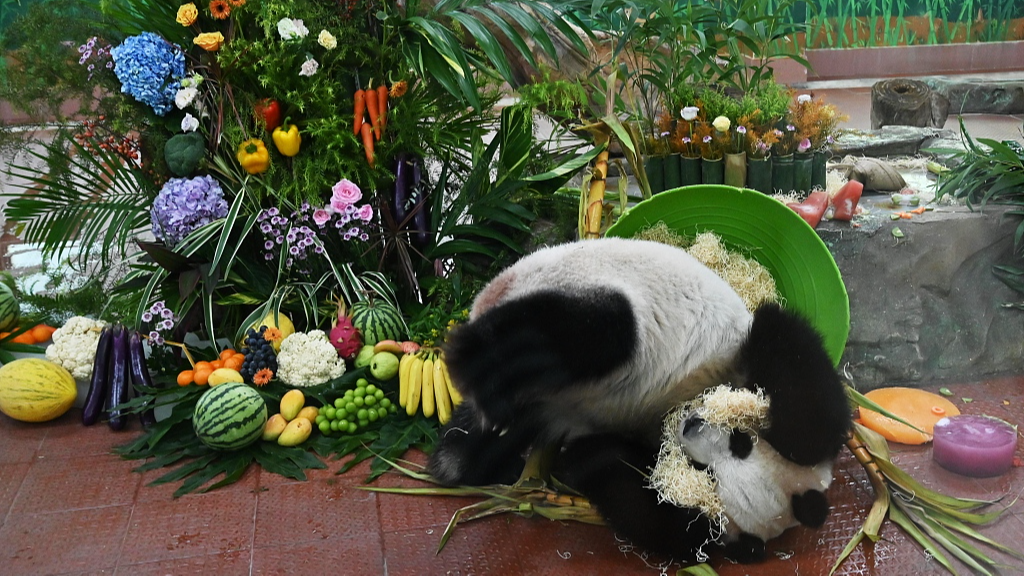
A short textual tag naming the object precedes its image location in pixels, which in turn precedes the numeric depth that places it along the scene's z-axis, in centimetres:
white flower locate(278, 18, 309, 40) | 281
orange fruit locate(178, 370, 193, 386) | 271
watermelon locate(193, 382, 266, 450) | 239
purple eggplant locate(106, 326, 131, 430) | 272
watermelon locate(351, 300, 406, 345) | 286
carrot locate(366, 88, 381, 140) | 298
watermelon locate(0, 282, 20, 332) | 308
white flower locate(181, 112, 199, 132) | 288
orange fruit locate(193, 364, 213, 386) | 270
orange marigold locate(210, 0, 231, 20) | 283
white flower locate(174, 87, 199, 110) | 284
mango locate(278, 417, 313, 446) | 251
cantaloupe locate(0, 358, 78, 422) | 267
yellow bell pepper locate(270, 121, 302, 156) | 294
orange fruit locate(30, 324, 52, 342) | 307
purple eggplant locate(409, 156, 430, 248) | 314
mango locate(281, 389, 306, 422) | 258
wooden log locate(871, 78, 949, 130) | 356
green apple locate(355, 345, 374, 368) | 278
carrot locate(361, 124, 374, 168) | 296
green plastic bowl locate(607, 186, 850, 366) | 226
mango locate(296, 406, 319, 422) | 259
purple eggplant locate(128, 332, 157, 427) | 275
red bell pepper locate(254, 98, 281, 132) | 293
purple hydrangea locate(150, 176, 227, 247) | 287
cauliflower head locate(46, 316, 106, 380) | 280
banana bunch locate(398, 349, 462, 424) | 258
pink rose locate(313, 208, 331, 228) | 293
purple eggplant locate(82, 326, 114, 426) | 272
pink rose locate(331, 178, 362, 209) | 294
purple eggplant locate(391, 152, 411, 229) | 310
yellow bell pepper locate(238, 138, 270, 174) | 291
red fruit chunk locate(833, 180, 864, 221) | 274
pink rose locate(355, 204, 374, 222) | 297
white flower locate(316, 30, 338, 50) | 286
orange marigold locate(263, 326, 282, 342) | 281
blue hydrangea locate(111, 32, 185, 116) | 276
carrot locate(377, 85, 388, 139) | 299
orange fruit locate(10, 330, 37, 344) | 306
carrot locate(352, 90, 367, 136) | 298
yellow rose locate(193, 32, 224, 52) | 280
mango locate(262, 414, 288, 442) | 253
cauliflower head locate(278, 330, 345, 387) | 270
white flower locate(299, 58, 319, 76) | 289
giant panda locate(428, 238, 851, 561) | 171
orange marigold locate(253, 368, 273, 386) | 266
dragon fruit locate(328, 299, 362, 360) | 279
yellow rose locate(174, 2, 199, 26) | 283
